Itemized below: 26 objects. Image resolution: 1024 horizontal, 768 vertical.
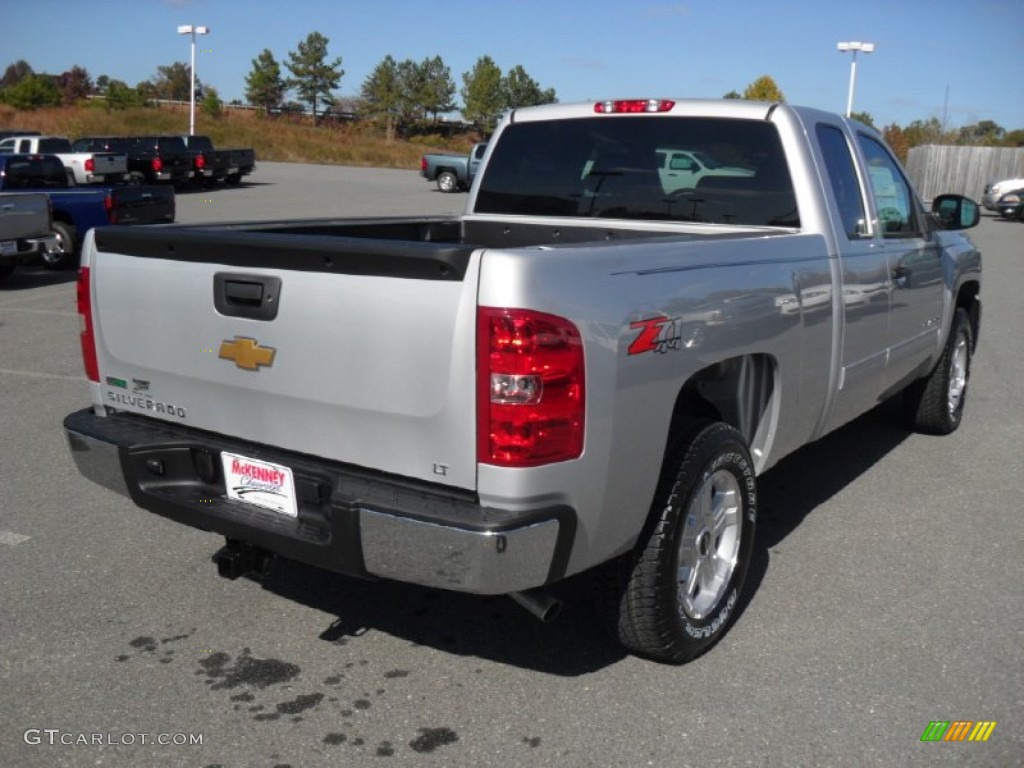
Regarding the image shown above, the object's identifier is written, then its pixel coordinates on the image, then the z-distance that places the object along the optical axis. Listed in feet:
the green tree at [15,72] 336.29
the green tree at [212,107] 209.88
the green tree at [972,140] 221.46
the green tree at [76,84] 257.79
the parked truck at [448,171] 111.04
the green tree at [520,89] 312.64
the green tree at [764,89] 199.62
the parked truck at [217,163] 98.53
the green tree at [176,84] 311.68
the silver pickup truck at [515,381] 8.85
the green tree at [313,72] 308.40
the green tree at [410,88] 304.71
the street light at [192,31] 164.55
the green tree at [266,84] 303.68
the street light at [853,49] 143.84
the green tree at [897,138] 189.56
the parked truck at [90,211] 43.09
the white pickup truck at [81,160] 80.64
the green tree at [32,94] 188.03
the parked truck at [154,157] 93.30
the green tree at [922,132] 207.76
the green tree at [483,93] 297.74
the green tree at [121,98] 199.53
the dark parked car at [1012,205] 97.91
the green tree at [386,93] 298.56
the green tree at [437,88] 307.17
